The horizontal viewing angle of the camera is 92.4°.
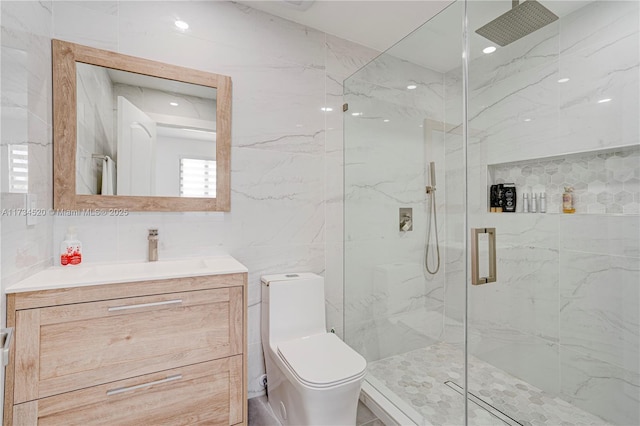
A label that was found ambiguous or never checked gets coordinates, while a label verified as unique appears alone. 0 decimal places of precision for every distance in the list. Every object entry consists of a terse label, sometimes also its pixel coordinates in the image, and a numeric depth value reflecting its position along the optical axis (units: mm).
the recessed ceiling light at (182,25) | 1703
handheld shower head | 1684
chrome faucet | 1608
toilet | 1387
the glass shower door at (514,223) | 1212
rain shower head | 1323
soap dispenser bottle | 1449
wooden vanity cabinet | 1094
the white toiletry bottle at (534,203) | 1403
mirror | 1461
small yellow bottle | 1311
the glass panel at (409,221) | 1571
